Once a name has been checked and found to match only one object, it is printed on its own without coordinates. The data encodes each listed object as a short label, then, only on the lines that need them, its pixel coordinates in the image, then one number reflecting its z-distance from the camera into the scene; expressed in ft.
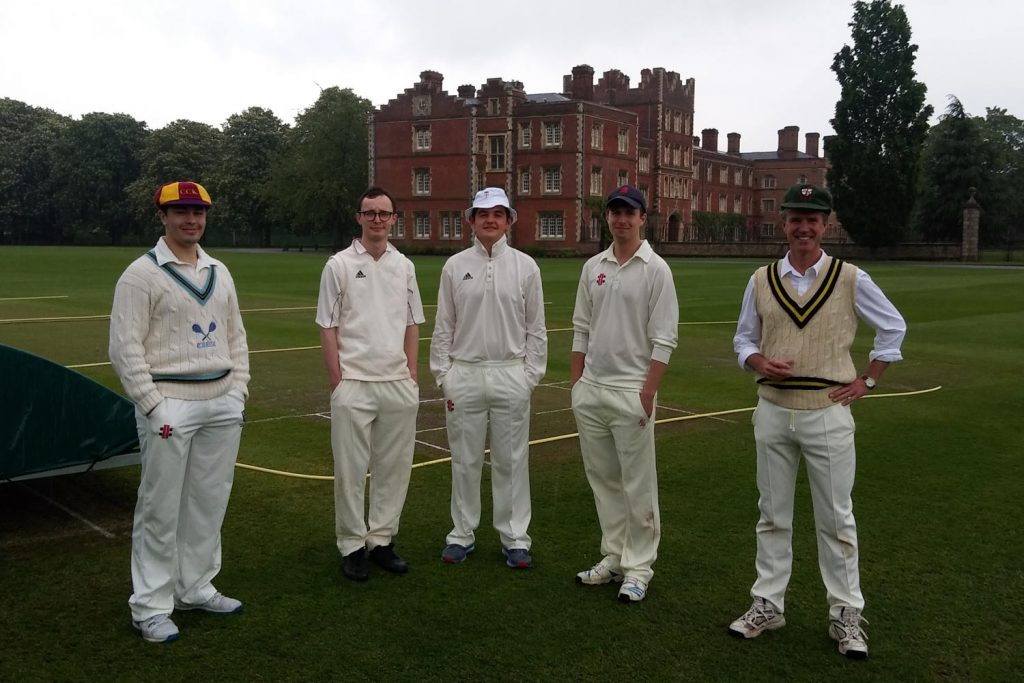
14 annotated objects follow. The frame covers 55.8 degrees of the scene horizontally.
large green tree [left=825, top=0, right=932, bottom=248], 184.14
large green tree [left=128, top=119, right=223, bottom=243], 272.72
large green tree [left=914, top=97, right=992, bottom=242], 212.02
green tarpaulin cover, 19.21
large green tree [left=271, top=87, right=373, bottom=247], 242.17
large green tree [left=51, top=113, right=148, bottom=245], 286.25
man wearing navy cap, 16.78
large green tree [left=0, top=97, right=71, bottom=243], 289.12
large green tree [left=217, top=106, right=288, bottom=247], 265.75
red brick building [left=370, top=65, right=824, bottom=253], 223.30
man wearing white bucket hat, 18.34
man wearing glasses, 17.69
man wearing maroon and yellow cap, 14.96
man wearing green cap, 14.85
